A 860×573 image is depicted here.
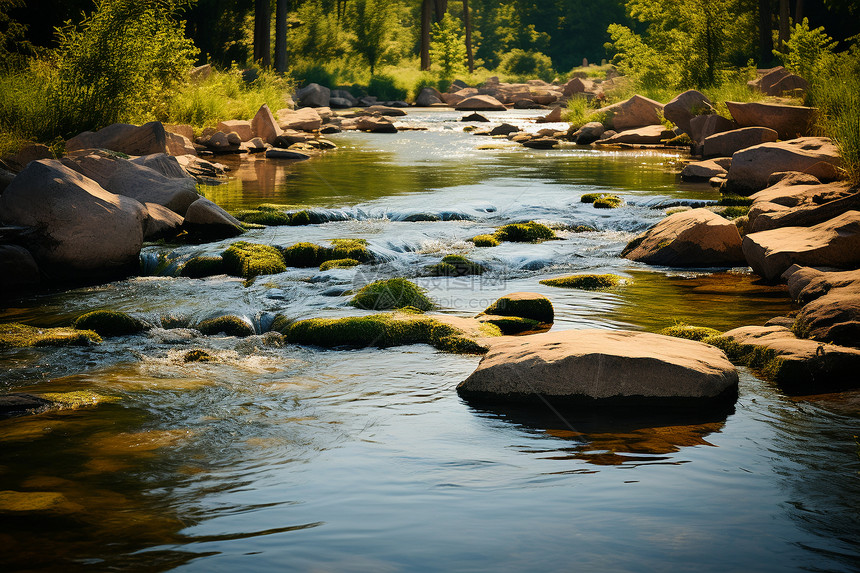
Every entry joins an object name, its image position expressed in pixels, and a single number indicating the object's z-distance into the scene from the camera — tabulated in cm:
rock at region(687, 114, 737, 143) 2103
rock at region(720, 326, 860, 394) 612
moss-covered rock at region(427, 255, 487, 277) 1038
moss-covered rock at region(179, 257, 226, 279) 1017
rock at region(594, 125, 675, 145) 2525
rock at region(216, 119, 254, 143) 2331
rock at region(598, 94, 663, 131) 2680
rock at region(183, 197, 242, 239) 1199
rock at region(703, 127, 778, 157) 1823
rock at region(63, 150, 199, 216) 1236
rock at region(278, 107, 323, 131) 2837
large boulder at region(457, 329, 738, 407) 575
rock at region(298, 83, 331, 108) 3791
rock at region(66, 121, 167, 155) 1485
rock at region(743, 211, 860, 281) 912
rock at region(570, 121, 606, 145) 2700
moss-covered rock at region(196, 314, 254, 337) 781
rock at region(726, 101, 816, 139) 1789
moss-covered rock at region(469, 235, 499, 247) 1190
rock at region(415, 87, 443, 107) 4384
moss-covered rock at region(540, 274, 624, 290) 965
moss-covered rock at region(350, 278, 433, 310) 856
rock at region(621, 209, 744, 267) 1056
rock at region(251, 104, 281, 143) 2451
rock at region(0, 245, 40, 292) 932
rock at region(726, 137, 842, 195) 1407
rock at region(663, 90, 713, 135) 2350
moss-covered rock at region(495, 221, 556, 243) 1242
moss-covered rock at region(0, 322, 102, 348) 730
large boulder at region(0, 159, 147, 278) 973
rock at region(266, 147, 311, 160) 2250
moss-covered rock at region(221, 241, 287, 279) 1020
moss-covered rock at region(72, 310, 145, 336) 773
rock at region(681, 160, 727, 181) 1780
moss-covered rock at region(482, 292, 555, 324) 803
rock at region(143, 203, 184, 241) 1168
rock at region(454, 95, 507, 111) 4109
